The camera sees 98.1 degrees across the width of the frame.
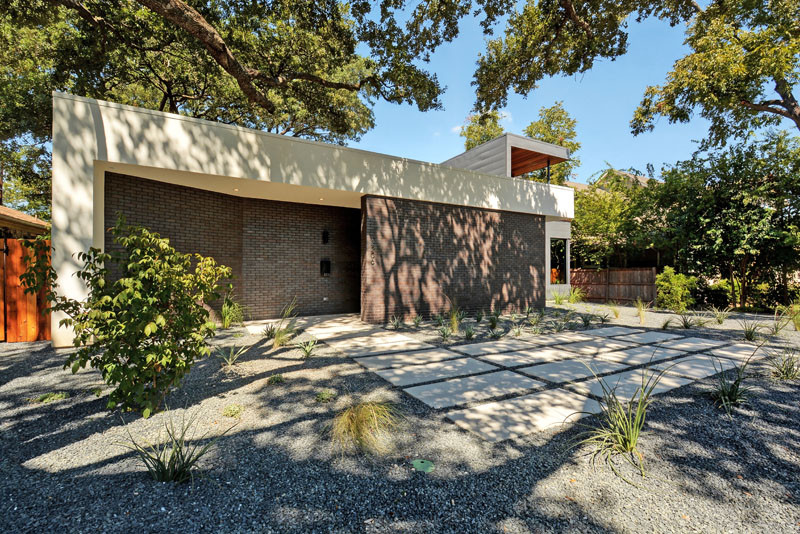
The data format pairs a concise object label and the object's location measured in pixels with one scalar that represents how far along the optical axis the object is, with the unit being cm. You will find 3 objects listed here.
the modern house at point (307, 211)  586
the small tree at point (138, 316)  261
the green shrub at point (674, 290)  1122
